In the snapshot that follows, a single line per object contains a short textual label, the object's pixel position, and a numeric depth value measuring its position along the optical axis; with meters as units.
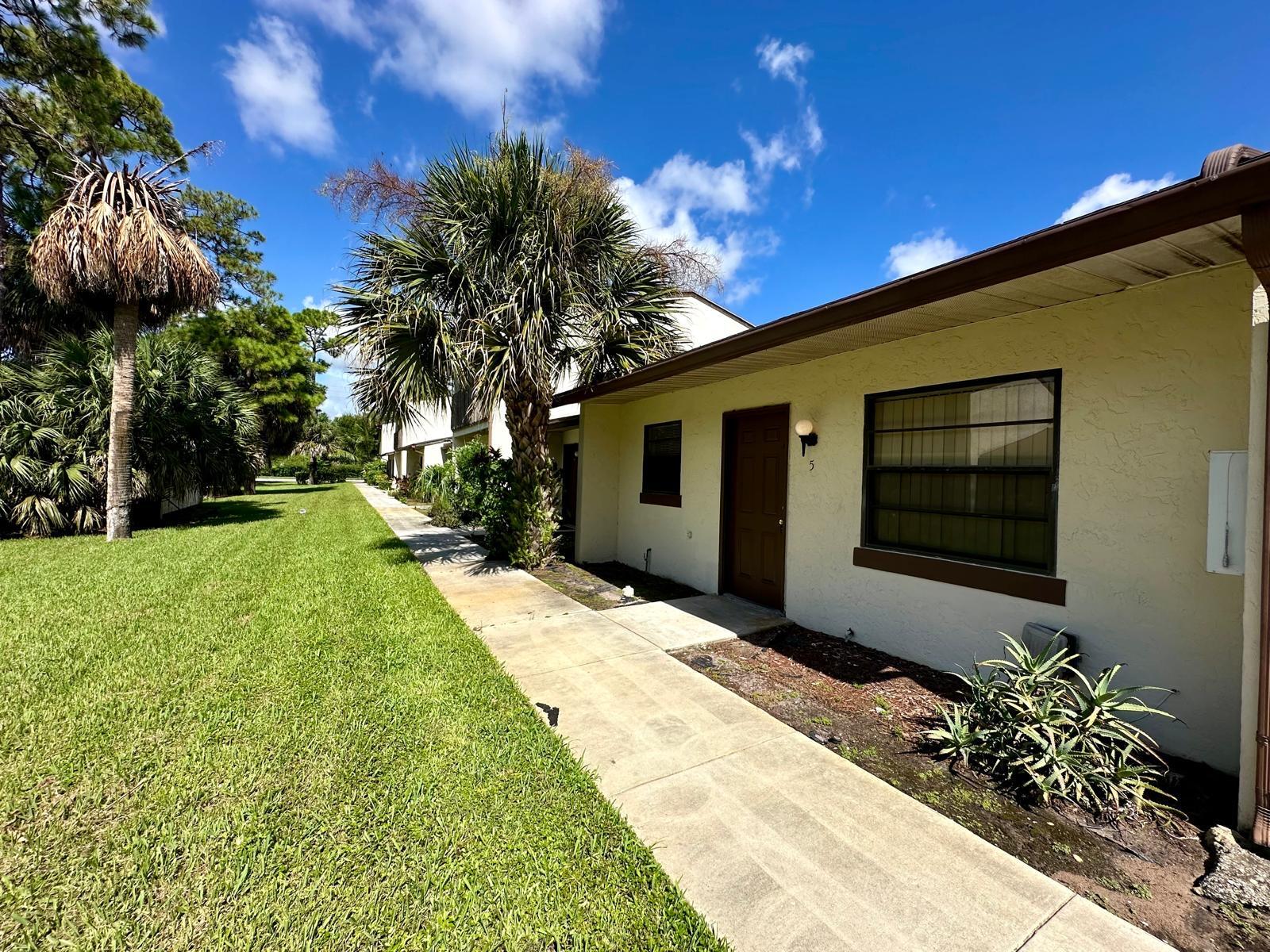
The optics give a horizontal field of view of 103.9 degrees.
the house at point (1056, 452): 2.61
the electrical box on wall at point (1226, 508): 2.63
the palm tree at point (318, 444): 39.75
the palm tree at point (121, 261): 8.75
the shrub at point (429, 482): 17.03
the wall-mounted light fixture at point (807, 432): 5.45
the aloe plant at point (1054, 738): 2.70
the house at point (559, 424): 11.62
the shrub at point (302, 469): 43.28
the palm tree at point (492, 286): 6.77
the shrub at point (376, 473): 37.82
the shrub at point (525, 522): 8.45
